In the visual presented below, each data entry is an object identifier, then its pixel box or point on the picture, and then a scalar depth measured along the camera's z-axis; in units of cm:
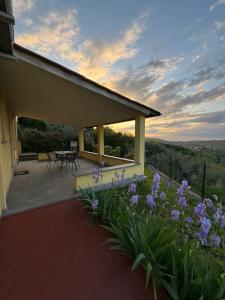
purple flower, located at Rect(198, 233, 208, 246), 163
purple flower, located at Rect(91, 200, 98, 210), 292
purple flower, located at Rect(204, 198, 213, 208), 202
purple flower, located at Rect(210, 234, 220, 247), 167
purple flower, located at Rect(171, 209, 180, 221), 202
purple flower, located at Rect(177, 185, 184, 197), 217
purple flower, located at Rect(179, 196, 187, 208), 209
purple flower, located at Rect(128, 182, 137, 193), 262
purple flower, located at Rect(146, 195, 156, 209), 220
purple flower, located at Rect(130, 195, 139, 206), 243
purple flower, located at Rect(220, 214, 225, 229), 176
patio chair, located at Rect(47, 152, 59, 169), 739
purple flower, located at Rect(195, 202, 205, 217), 186
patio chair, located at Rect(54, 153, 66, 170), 715
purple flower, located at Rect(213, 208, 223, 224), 180
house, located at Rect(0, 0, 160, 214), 313
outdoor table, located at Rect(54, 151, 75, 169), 708
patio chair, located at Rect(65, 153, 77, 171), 707
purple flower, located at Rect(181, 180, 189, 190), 224
